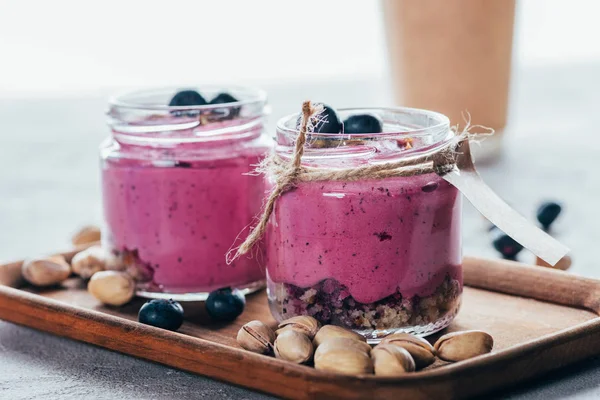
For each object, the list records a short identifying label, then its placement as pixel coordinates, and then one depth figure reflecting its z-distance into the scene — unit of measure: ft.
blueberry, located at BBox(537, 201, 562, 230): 2.16
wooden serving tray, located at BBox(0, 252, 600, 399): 1.47
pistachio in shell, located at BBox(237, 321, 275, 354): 1.59
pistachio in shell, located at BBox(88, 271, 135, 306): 1.79
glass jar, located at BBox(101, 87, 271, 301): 1.78
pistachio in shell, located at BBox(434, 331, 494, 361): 1.54
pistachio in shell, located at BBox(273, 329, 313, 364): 1.53
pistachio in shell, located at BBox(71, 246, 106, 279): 1.91
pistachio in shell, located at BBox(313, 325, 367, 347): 1.55
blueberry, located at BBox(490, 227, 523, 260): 2.00
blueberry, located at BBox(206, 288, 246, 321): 1.72
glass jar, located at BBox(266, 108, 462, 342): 1.59
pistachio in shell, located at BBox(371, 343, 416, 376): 1.48
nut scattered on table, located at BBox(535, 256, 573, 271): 1.92
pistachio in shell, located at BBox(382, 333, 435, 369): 1.52
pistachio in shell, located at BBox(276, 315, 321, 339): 1.58
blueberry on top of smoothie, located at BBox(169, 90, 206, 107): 1.80
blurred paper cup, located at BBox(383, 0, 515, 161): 2.79
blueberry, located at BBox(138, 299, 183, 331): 1.68
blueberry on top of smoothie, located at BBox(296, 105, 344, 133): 1.64
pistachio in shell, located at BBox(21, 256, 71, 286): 1.89
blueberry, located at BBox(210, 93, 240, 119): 1.79
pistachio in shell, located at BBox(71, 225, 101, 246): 2.10
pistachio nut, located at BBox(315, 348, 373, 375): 1.48
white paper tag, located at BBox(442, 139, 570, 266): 1.61
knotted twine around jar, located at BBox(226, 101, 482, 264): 1.58
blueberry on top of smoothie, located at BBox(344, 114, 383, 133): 1.66
